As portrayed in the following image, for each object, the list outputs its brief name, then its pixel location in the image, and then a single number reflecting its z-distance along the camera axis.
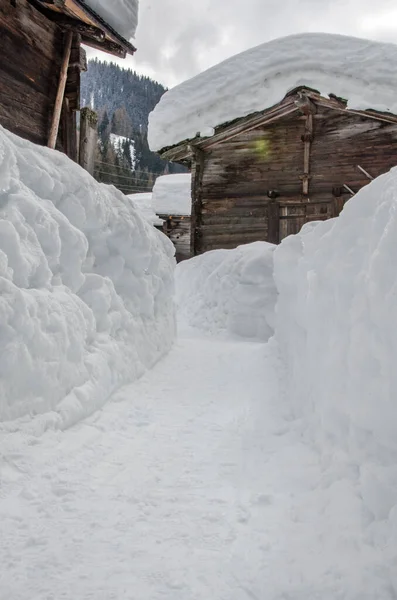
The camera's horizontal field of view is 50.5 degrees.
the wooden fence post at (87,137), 8.80
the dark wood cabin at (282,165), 10.27
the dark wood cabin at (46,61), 7.18
